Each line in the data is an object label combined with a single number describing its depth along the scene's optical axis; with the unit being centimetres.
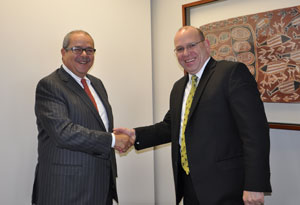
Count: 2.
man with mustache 162
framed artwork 185
